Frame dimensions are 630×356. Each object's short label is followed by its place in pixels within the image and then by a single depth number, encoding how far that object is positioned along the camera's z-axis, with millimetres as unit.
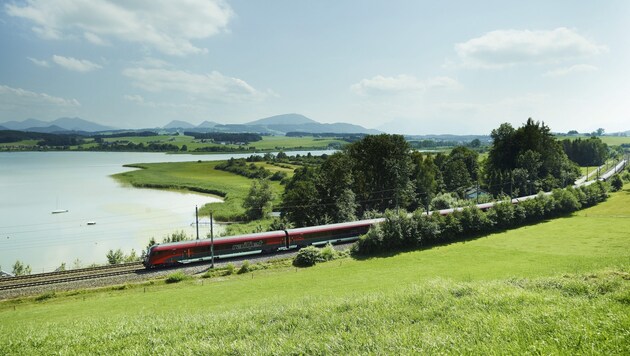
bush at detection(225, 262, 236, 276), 34312
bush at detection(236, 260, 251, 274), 34500
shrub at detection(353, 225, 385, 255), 39375
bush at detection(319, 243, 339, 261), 37428
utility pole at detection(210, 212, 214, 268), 36312
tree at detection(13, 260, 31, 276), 38875
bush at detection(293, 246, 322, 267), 36156
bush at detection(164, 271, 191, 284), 32188
